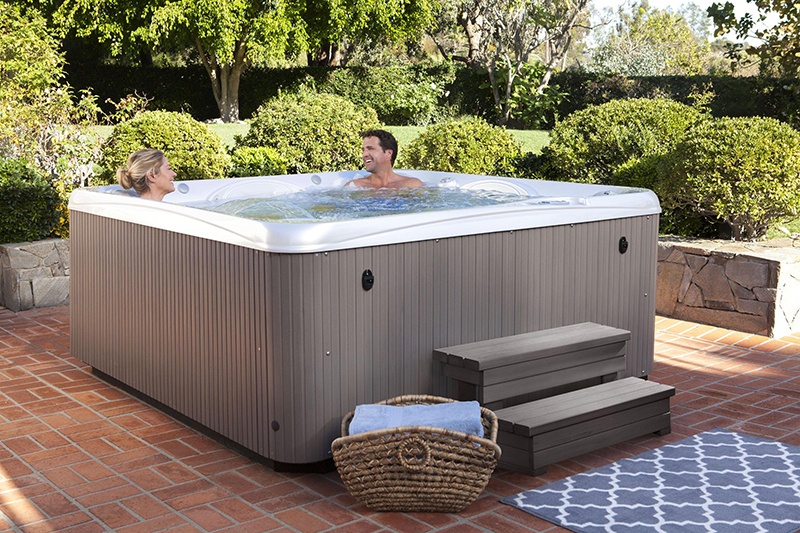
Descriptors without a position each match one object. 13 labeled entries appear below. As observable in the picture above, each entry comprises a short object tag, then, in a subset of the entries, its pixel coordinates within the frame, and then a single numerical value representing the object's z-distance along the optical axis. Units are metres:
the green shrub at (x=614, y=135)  7.18
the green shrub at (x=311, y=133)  8.58
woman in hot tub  4.44
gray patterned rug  2.94
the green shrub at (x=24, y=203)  6.05
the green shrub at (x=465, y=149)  7.74
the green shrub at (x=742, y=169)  5.63
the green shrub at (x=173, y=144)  7.20
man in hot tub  5.48
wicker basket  2.94
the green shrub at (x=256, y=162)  7.93
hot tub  3.23
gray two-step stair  3.35
